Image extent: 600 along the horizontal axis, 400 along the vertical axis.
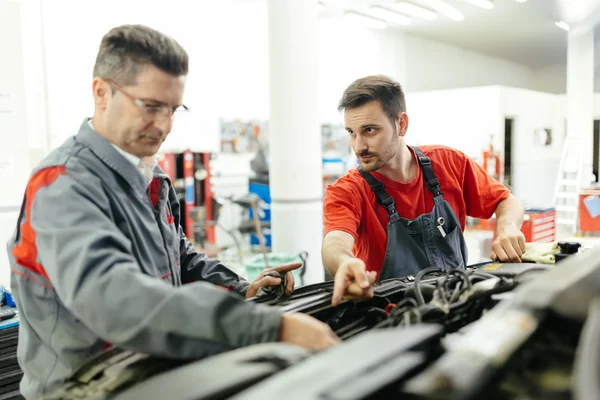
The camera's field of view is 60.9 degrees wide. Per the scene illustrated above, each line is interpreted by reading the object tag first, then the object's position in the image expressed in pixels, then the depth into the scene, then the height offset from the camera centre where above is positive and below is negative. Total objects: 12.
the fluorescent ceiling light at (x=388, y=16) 7.85 +2.27
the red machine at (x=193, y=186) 5.45 -0.28
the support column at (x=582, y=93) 8.70 +1.03
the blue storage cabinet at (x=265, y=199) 6.84 -0.53
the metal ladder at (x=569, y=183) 7.77 -0.46
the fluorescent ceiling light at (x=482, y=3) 7.39 +2.23
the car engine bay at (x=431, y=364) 0.62 -0.28
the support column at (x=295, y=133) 4.02 +0.21
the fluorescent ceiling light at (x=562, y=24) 8.77 +2.25
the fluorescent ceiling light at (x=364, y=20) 8.09 +2.28
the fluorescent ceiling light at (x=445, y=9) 7.40 +2.26
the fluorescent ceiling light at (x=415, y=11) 7.58 +2.26
